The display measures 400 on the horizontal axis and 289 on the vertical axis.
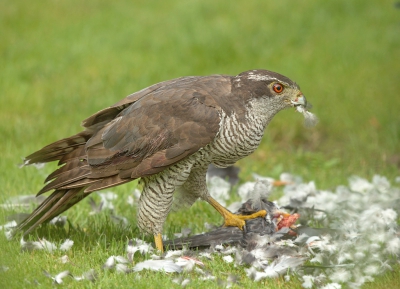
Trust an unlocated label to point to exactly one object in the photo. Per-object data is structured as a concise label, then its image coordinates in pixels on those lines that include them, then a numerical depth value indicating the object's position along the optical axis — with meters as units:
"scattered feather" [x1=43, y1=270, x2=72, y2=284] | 8.48
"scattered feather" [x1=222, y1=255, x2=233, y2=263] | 9.36
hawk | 9.21
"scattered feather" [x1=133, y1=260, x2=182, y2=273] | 8.88
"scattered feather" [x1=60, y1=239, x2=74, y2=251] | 9.77
